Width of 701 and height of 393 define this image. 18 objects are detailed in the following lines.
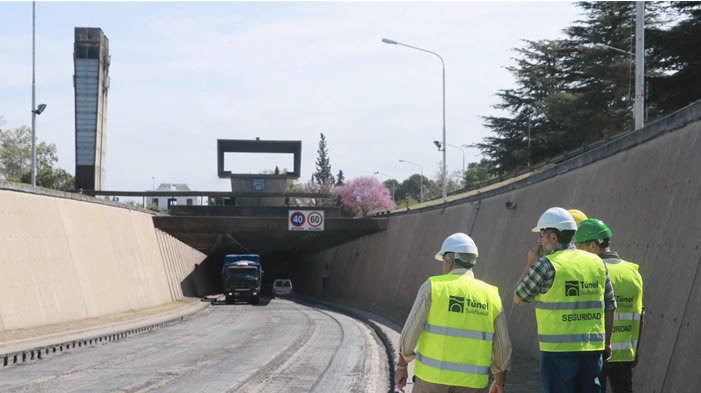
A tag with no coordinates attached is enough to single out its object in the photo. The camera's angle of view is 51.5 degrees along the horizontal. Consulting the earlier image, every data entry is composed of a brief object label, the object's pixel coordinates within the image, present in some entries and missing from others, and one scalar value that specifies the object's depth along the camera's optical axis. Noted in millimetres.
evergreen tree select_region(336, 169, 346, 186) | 179612
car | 65312
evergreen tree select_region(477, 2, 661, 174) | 47000
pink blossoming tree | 106438
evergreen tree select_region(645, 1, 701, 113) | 34562
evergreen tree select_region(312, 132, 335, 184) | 174500
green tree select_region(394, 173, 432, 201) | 192375
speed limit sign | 48469
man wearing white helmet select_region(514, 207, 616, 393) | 6836
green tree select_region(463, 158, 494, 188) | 110650
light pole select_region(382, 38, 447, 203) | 38406
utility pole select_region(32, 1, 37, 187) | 42750
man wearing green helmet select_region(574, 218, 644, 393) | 7859
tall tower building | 49500
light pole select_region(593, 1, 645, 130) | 21281
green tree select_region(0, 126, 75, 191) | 98062
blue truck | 49562
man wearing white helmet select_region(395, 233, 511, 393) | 6301
